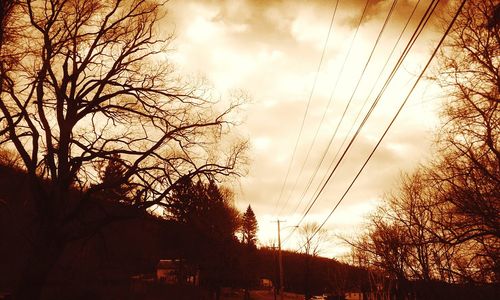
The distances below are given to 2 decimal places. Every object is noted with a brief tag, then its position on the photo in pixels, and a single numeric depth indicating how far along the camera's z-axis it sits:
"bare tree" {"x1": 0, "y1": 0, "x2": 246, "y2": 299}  9.93
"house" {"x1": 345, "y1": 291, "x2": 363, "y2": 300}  67.50
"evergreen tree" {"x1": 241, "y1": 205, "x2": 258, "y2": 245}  91.19
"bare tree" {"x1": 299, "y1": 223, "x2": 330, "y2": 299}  52.03
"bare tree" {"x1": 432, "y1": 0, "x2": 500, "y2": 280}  11.05
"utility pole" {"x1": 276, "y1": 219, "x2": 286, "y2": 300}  32.76
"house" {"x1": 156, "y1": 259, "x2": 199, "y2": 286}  46.60
